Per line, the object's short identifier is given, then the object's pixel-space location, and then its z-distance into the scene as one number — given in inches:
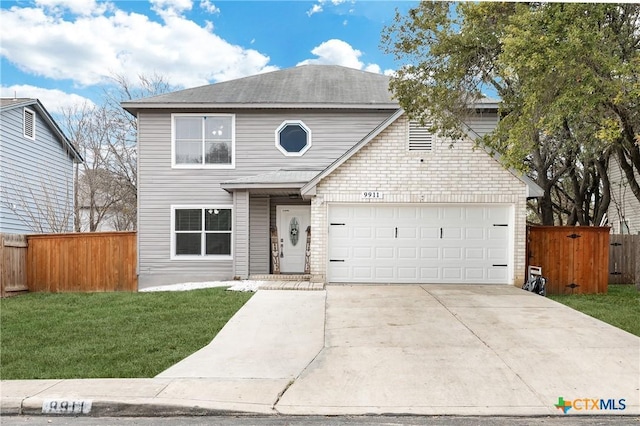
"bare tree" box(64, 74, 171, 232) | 1008.9
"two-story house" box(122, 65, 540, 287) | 510.3
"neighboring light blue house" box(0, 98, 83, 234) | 694.5
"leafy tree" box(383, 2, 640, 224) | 339.3
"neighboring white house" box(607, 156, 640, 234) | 811.6
